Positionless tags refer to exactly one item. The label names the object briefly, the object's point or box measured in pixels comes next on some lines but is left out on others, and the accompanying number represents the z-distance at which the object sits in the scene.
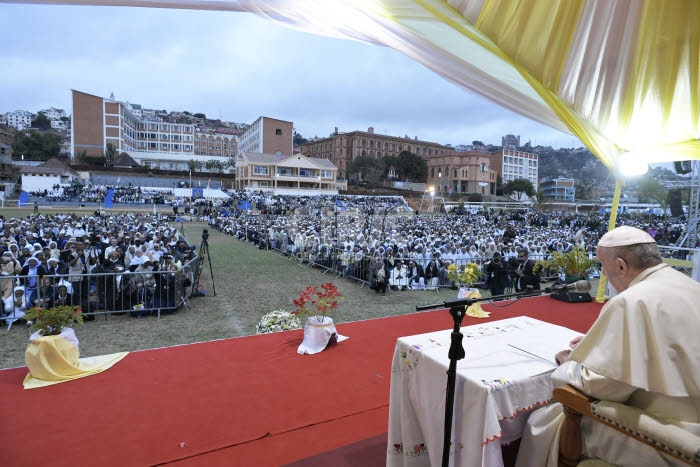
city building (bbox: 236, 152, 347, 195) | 61.06
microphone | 2.62
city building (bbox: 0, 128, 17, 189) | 60.06
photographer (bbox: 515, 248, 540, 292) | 8.51
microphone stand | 2.04
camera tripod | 9.31
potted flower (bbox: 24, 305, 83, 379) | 4.02
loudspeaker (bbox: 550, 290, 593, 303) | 6.60
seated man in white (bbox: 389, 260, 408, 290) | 10.80
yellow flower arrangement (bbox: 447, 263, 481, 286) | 6.14
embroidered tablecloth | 2.05
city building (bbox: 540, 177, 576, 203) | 93.19
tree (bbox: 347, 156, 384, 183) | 81.12
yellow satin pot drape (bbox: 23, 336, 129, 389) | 4.00
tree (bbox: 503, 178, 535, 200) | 79.25
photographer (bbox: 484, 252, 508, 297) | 9.16
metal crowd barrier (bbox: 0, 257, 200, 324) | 7.40
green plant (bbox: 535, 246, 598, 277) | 6.79
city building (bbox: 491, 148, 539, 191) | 98.38
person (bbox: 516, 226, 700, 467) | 1.70
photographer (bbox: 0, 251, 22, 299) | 7.25
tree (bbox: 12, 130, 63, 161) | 73.25
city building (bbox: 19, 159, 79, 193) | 49.78
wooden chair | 1.58
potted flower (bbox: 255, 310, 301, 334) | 5.68
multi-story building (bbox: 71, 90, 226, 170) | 73.25
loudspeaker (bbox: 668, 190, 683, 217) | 14.68
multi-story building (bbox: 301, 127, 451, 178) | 95.38
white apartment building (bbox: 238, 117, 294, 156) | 78.75
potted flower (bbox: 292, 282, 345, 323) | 5.01
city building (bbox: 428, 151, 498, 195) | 80.81
